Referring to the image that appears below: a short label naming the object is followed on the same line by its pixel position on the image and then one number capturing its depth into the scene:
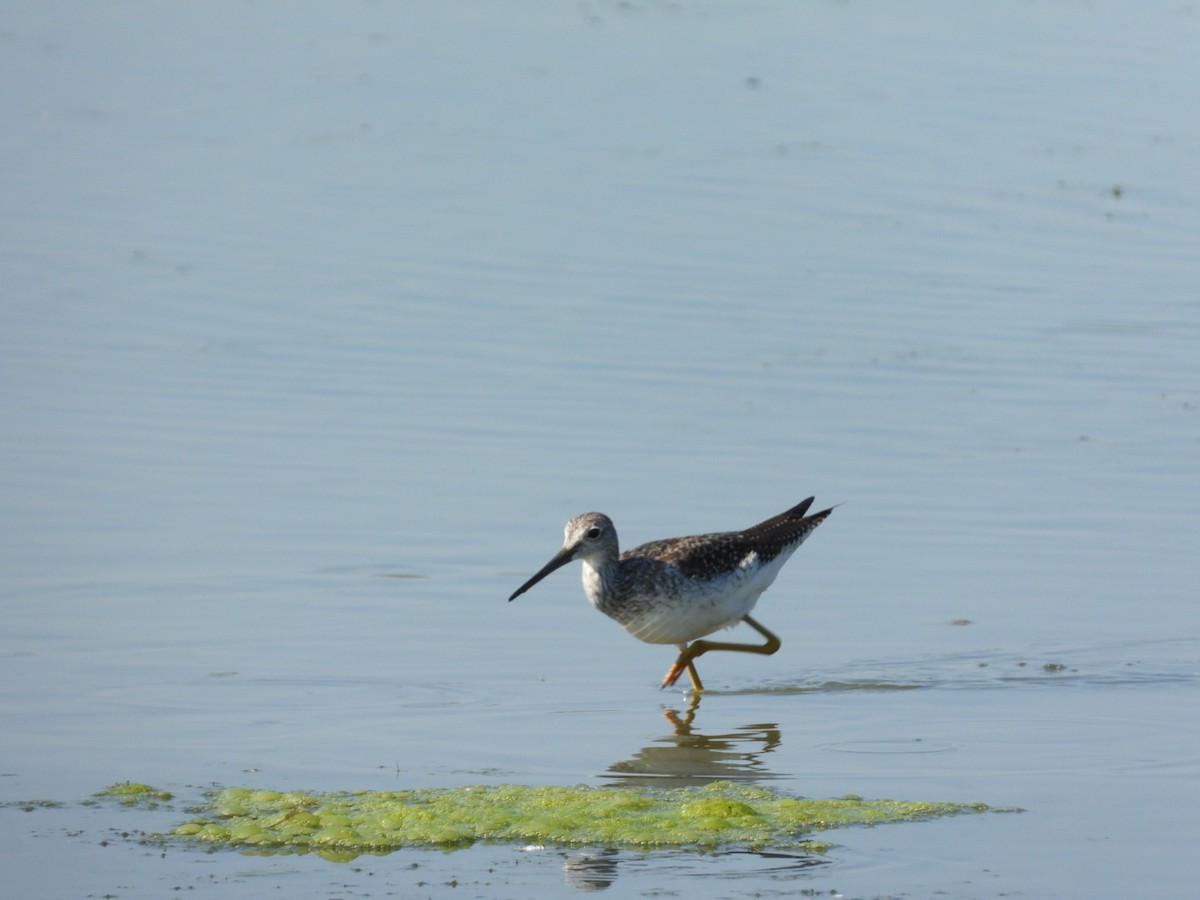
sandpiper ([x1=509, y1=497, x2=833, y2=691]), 17.69
